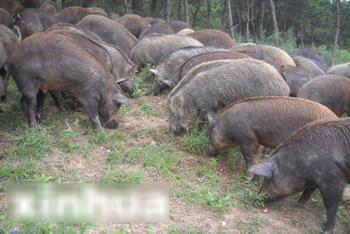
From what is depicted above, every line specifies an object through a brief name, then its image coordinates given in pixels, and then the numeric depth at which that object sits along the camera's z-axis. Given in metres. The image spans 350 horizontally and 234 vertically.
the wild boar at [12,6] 13.63
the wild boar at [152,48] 9.77
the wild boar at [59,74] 5.37
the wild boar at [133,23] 14.81
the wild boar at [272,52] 9.12
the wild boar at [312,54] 13.16
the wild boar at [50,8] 15.84
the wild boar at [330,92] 7.02
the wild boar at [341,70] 10.00
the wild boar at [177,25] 15.46
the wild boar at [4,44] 6.55
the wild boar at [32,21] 10.12
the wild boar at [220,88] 6.34
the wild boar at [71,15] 13.29
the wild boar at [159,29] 12.81
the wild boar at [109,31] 10.59
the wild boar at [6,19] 9.79
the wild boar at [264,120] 5.06
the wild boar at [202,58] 7.61
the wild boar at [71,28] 8.30
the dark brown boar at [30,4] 16.00
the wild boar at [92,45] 7.00
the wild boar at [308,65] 9.95
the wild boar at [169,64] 8.59
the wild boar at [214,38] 11.65
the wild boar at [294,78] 7.93
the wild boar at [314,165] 4.16
